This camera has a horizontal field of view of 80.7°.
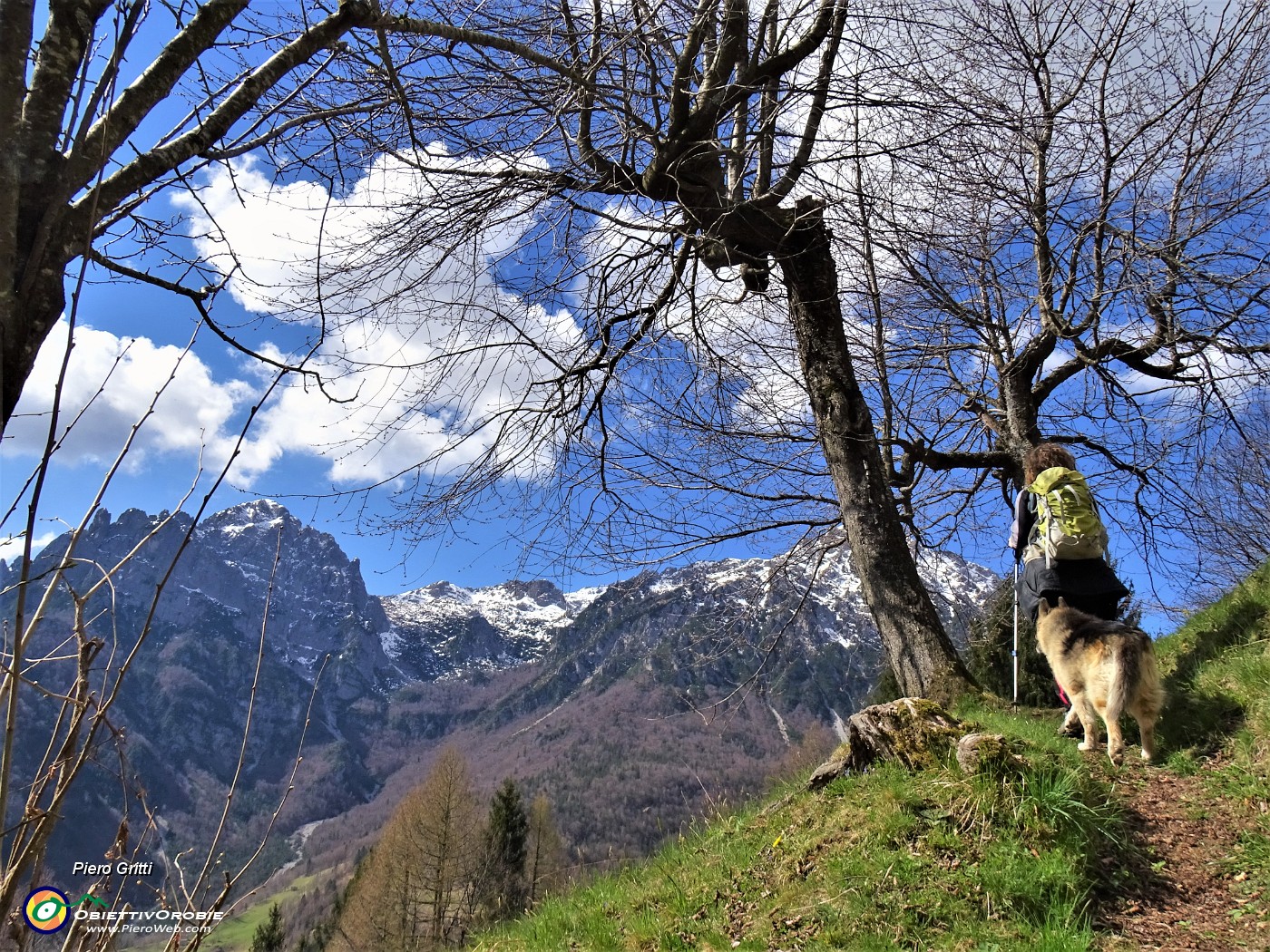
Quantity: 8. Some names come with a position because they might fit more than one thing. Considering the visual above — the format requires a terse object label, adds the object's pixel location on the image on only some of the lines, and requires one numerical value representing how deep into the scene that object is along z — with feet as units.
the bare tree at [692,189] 11.93
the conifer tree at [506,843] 89.25
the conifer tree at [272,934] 112.39
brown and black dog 13.60
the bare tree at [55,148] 4.70
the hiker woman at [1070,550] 15.80
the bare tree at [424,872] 105.70
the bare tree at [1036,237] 13.71
